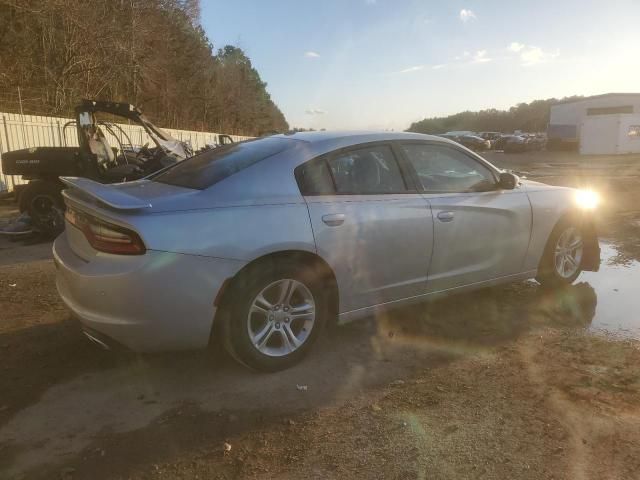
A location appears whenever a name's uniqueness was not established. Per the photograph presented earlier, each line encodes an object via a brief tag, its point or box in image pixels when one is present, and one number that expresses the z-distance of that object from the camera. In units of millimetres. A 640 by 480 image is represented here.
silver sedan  2865
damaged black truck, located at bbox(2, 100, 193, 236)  7910
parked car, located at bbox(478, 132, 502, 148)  48712
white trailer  35781
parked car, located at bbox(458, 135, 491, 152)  39188
